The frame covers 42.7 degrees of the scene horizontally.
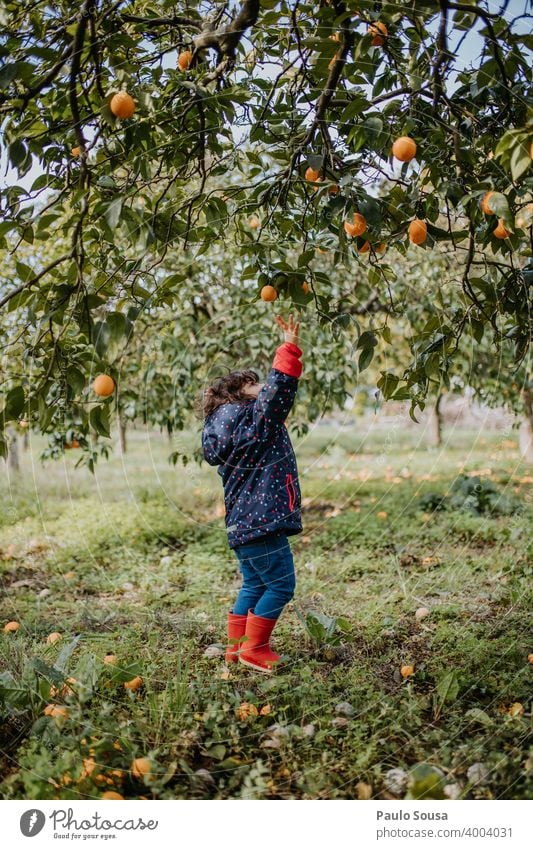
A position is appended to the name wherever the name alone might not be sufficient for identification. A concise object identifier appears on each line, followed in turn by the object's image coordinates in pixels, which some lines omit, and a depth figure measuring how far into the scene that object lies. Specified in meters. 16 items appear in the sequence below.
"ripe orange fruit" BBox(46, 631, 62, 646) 2.20
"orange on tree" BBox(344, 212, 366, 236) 1.72
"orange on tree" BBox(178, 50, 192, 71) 1.97
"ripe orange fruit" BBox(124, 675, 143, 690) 1.93
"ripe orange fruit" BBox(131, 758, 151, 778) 1.54
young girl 2.16
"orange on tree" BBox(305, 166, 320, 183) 1.96
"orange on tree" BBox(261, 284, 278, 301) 2.06
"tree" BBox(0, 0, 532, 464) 1.56
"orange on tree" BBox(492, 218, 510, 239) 1.67
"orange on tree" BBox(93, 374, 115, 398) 1.64
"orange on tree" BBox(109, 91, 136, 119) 1.51
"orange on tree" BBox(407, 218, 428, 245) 1.75
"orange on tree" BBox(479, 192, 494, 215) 1.49
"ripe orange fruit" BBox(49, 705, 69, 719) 1.67
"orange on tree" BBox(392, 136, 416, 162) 1.63
